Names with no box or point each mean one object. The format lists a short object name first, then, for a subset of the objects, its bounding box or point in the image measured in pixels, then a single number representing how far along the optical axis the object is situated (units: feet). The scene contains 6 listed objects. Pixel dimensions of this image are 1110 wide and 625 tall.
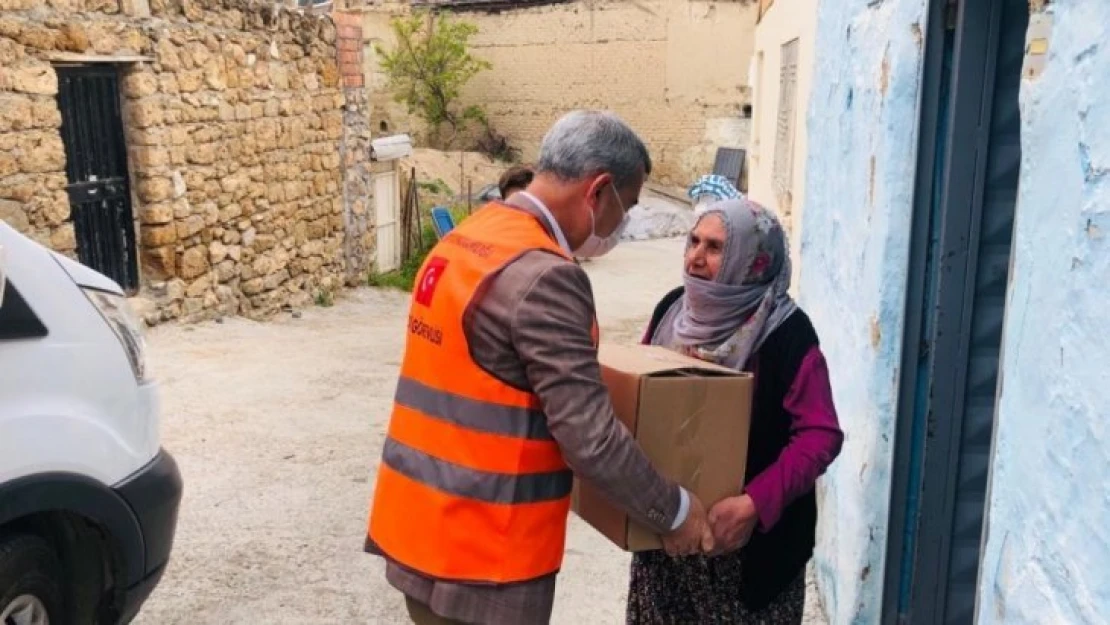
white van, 7.84
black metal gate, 23.12
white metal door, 40.21
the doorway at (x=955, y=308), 8.51
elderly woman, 7.13
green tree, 68.03
